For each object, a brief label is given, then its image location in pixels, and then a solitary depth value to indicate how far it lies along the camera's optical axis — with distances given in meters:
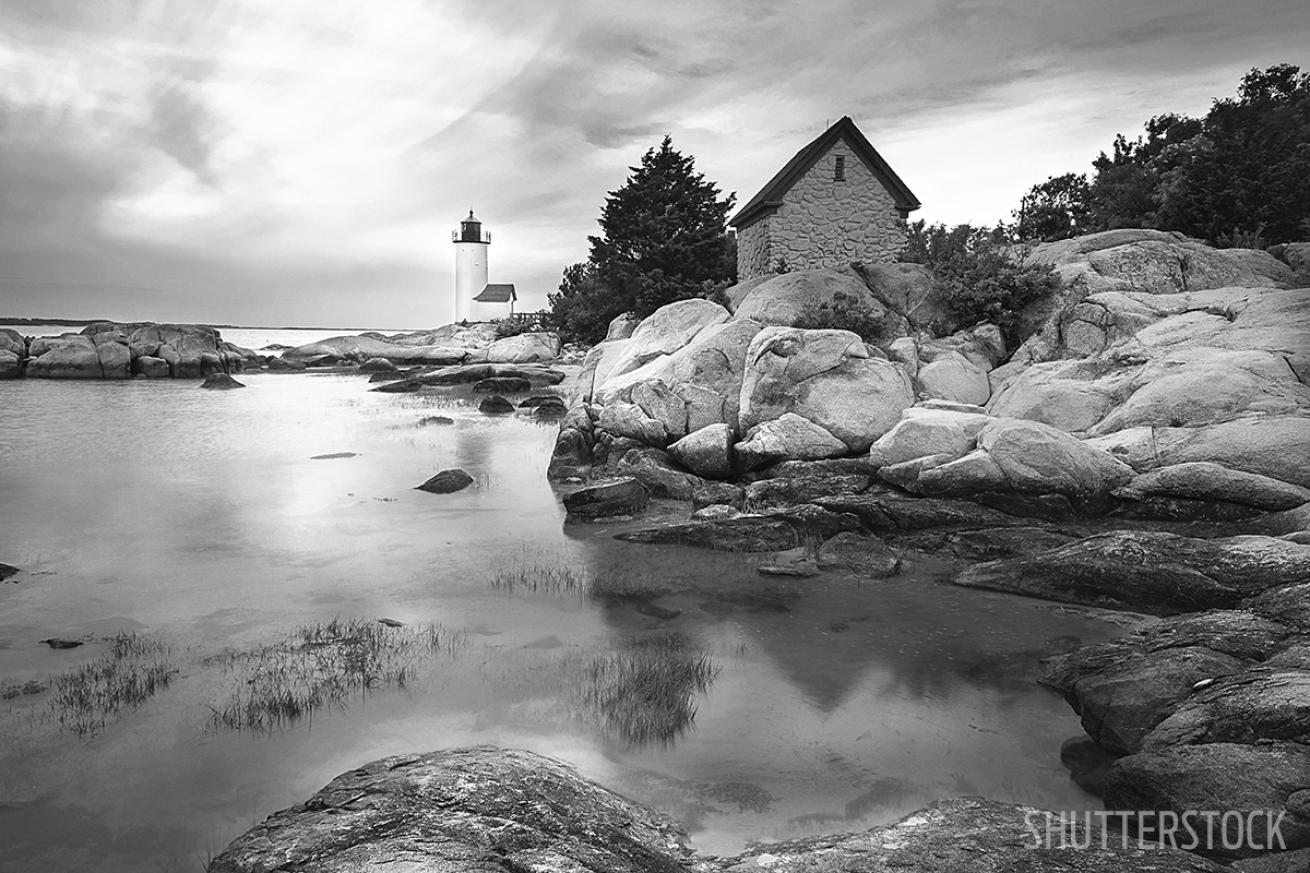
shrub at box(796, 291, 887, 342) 23.97
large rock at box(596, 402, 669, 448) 22.55
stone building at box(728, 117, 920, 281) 34.59
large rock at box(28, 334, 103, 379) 59.94
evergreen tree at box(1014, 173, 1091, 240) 44.78
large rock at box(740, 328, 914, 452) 19.84
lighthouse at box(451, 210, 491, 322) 112.62
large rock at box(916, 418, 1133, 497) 15.17
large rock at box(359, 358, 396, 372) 67.50
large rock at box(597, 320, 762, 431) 22.44
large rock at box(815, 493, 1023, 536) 15.31
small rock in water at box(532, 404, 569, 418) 38.78
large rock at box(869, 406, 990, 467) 17.30
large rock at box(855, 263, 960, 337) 25.47
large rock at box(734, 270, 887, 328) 24.56
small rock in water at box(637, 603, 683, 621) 12.07
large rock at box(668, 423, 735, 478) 20.38
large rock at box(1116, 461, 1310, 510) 13.33
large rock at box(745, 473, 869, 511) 17.64
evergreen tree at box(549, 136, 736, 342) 47.84
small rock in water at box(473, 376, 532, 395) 50.88
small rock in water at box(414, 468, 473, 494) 21.45
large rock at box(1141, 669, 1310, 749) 6.29
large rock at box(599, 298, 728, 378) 27.31
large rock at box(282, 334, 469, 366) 78.06
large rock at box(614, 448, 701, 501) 19.55
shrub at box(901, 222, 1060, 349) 24.26
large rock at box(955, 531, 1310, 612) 11.12
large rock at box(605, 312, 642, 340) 38.94
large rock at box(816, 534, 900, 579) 13.78
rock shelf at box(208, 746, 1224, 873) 4.82
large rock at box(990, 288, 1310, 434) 16.17
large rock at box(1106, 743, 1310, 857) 5.55
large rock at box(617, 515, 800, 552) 15.17
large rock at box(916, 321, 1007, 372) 23.56
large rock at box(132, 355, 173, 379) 62.50
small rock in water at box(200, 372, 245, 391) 54.46
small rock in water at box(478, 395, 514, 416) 40.01
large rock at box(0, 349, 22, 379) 59.12
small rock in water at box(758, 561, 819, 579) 13.73
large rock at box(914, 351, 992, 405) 21.91
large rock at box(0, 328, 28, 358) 62.03
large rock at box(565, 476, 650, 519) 18.22
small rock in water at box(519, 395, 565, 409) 40.91
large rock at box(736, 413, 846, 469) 19.28
